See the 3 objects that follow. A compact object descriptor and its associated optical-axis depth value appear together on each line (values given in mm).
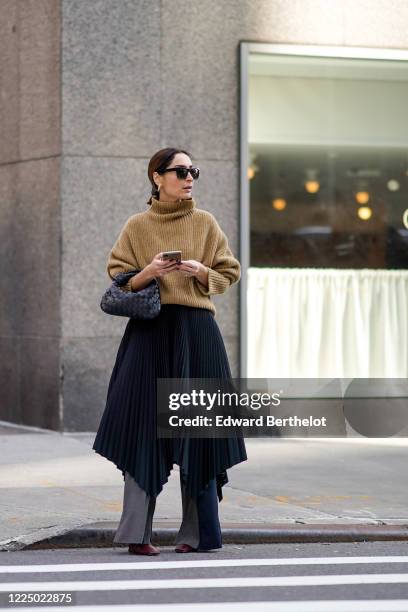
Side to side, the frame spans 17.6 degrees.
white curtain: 12180
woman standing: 6461
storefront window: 12039
